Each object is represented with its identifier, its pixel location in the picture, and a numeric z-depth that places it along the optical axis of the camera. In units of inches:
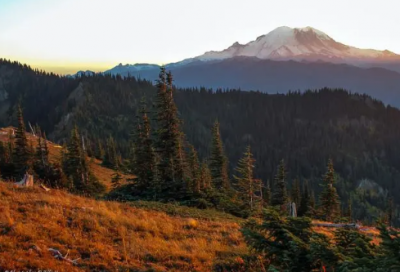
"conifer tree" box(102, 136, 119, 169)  3069.4
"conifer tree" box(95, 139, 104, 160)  3447.3
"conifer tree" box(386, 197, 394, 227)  2792.8
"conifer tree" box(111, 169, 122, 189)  1716.3
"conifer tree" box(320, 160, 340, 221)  1450.8
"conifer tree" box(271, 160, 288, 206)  1636.3
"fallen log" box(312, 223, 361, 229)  920.1
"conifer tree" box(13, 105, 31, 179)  1917.3
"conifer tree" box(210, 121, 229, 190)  1417.3
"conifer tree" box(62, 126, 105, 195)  1782.7
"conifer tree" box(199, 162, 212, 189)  1025.1
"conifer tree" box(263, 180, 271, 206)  2222.7
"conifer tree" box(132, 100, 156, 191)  1185.4
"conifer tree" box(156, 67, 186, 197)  1149.7
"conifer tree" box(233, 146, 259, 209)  1146.7
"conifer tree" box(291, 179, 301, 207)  2190.8
